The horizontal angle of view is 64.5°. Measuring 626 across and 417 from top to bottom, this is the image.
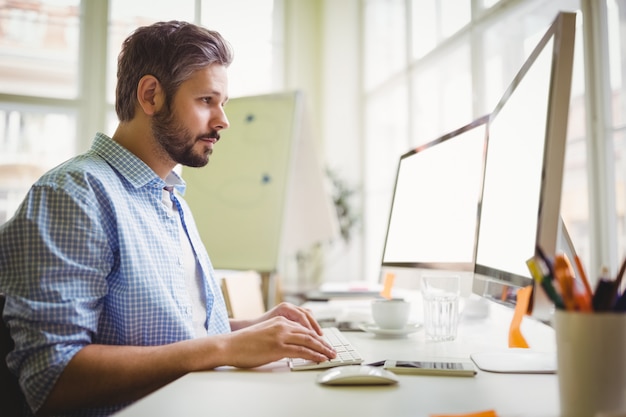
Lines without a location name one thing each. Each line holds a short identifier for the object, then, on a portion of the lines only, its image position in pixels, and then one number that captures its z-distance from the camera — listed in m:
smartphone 0.70
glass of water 0.99
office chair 0.76
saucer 1.04
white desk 0.54
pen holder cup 0.45
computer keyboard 0.74
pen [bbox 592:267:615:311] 0.46
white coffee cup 1.08
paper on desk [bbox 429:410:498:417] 0.51
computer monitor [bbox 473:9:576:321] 0.62
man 0.72
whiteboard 2.39
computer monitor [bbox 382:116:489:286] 1.08
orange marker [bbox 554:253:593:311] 0.47
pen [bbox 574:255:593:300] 0.50
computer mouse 0.63
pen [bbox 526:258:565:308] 0.47
